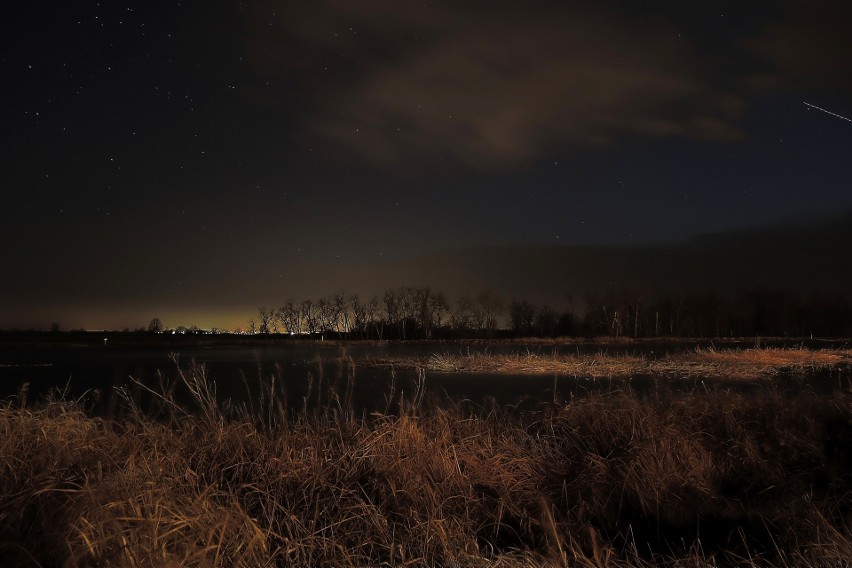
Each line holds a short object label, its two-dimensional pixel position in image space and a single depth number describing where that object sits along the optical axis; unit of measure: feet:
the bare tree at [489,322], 425.28
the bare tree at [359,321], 422.00
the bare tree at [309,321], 447.42
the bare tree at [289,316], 458.33
